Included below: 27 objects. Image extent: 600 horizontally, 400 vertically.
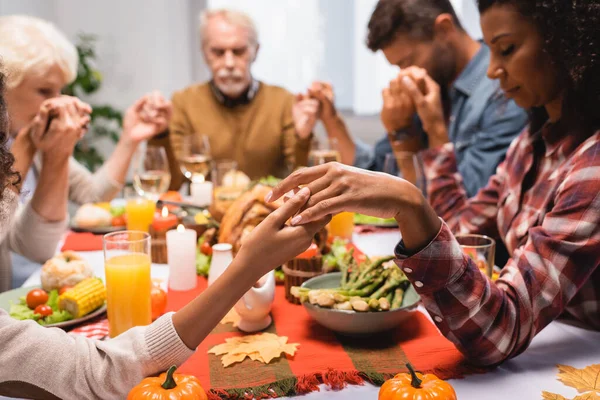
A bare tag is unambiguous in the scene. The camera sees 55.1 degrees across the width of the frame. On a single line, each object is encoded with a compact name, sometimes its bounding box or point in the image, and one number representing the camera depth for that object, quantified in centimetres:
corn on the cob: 124
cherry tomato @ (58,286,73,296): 131
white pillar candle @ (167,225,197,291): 151
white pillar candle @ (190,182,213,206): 233
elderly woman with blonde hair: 176
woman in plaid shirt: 96
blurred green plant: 413
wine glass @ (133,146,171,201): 204
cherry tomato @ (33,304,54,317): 124
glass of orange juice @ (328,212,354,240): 187
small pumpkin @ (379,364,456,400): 81
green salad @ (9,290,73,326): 123
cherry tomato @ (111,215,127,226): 207
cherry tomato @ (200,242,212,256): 168
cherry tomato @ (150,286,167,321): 130
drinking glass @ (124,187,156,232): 194
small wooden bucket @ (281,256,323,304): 142
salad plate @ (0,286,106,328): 120
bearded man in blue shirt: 213
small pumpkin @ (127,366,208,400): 82
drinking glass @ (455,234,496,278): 130
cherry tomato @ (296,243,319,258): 143
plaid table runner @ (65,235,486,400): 98
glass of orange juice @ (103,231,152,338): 119
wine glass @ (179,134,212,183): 245
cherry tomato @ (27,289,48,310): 130
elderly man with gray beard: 336
